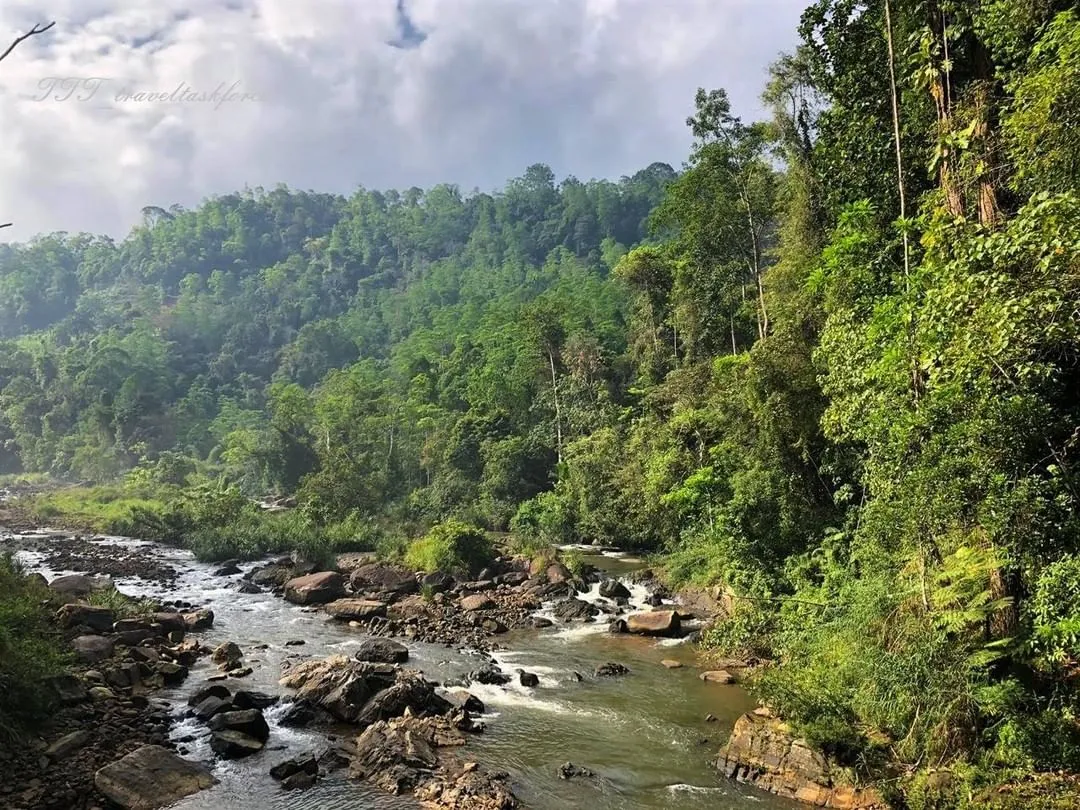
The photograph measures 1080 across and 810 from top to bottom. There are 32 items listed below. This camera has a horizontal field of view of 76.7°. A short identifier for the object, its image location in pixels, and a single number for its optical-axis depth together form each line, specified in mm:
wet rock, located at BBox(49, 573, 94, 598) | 22031
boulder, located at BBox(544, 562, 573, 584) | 26250
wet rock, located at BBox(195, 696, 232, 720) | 13453
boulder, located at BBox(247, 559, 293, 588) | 27814
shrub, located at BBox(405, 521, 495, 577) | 28219
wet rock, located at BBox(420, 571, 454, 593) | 25722
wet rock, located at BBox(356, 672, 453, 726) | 13586
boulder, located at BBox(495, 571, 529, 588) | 27141
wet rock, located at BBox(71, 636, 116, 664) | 15625
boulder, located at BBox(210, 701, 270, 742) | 12672
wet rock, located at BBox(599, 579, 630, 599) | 24344
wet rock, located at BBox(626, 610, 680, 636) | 19734
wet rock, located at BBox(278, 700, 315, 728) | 13500
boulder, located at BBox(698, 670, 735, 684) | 15719
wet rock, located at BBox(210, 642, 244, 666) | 17094
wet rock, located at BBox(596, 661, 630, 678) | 16625
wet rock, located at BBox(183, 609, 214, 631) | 20770
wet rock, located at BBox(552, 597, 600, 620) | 22188
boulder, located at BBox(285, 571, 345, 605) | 24688
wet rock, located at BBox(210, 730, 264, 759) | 12094
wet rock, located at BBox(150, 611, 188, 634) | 19172
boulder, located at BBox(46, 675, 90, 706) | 12805
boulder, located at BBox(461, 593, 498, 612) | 23191
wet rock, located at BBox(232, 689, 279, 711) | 13906
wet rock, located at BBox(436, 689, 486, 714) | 14156
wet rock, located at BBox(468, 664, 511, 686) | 16000
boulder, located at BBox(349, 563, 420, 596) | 25969
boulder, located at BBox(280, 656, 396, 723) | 13812
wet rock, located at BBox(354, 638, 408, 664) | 17344
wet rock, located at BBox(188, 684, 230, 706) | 14078
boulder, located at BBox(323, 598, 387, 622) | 22266
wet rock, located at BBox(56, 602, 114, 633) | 17941
